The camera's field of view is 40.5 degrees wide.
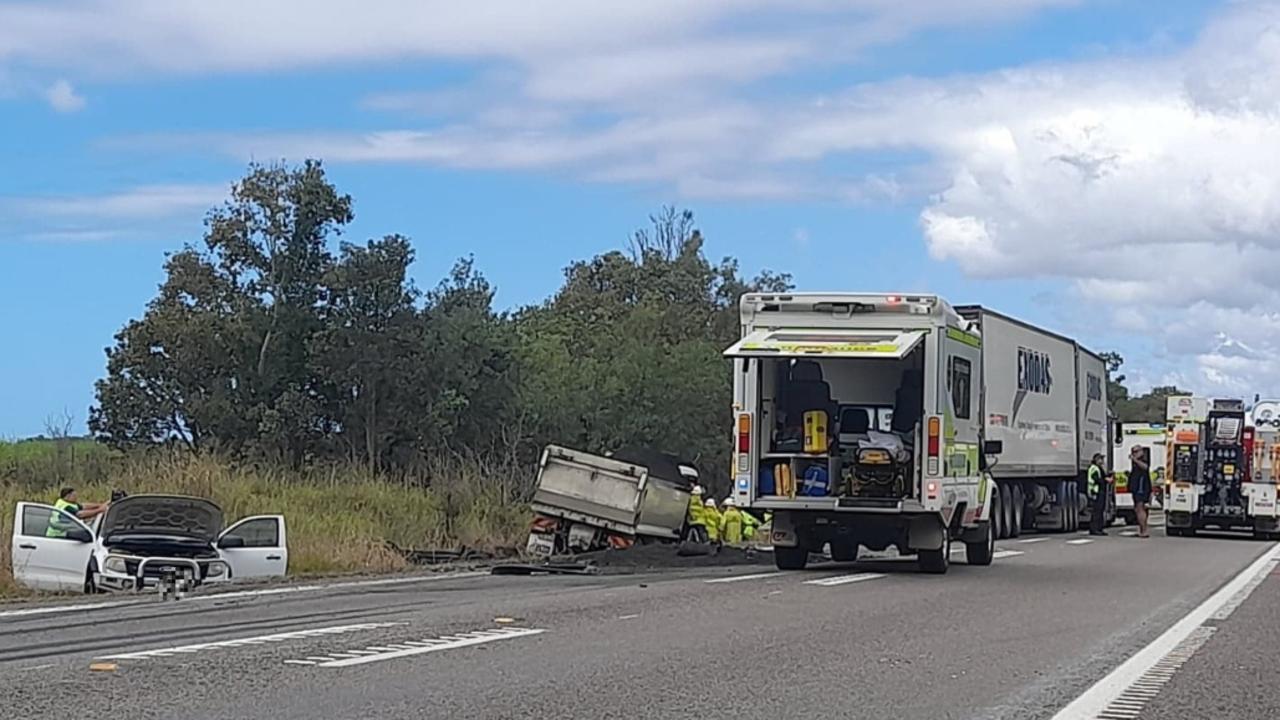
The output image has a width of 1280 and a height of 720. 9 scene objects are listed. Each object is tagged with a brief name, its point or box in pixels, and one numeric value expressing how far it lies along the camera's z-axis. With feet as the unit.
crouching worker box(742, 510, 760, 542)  92.22
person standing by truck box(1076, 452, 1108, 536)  125.90
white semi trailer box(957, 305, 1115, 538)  99.50
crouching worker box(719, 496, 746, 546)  88.43
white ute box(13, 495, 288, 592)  56.59
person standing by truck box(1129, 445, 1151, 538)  114.21
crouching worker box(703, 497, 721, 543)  85.05
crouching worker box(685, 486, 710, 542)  82.89
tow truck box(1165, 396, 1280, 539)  117.39
